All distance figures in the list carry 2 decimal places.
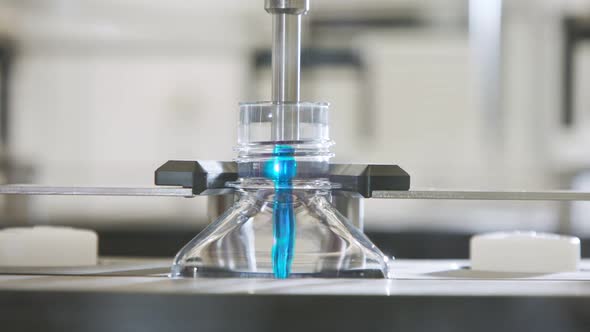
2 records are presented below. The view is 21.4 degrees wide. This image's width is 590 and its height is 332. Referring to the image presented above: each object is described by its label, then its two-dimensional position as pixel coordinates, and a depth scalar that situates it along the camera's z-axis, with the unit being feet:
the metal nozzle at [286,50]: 1.87
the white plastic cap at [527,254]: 1.91
